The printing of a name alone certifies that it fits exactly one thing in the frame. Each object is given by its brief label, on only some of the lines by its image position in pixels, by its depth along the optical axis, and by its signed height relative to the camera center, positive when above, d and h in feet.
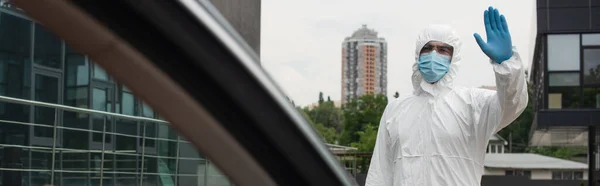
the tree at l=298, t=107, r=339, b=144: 217.87 -2.86
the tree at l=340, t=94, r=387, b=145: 230.27 +1.04
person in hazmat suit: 14.26 +0.06
